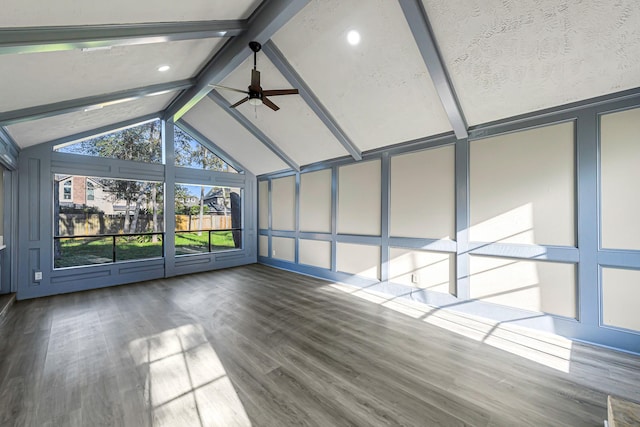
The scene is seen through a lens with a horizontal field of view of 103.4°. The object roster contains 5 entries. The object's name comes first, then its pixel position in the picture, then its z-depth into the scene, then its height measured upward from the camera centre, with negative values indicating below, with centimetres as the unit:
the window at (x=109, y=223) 455 -17
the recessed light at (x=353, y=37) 290 +205
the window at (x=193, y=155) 588 +143
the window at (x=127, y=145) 471 +140
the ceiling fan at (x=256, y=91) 300 +149
